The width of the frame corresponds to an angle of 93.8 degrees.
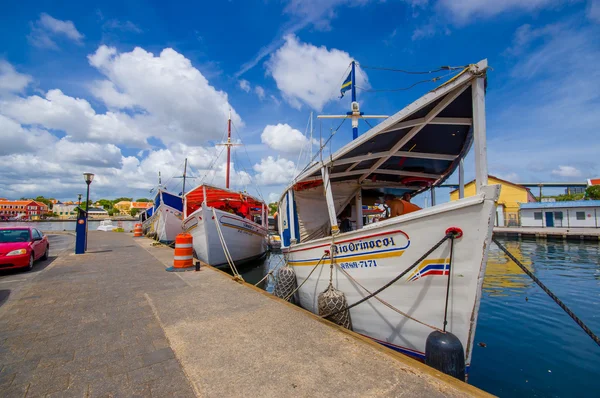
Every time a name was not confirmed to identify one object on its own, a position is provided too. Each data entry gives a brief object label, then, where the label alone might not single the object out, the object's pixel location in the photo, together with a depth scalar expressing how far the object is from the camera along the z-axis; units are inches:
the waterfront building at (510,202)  1318.9
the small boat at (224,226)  435.5
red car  306.8
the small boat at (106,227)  1457.1
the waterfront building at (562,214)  1087.6
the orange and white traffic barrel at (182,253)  332.8
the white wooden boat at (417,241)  136.7
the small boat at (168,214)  711.7
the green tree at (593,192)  1578.5
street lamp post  466.1
